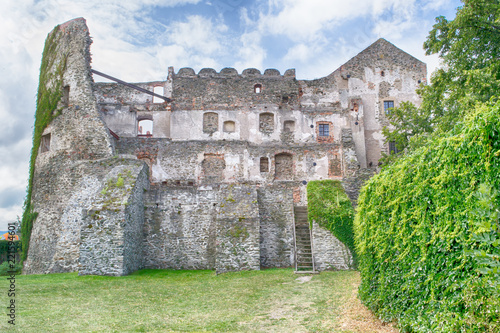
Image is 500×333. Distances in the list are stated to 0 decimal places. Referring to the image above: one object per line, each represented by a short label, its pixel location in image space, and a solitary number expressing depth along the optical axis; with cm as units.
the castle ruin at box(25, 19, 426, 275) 1723
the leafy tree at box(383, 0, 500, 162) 1434
